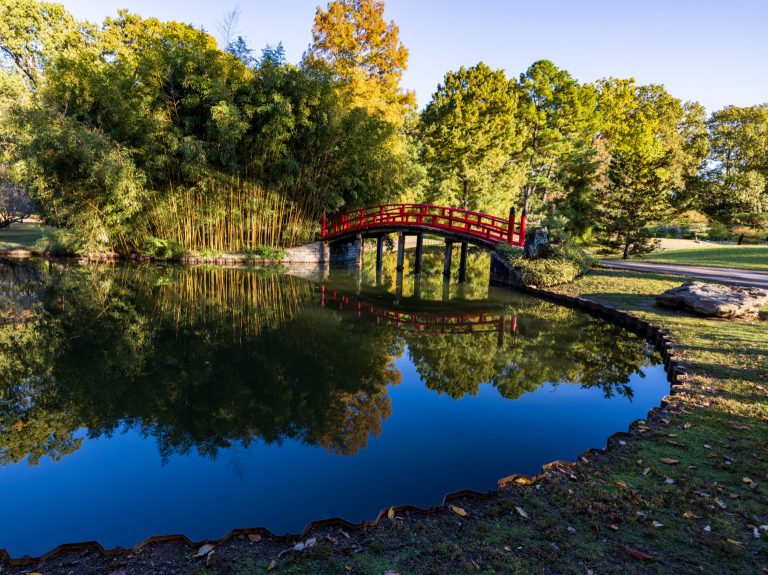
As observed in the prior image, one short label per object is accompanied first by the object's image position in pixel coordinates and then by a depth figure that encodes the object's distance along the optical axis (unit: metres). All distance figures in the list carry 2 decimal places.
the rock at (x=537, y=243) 15.59
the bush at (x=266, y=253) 21.53
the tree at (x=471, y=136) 27.81
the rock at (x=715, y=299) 10.30
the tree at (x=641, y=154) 19.69
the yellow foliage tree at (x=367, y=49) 25.83
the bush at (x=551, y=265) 15.02
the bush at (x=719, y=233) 31.25
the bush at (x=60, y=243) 19.73
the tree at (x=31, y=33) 24.03
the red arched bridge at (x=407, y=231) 17.05
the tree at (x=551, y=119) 29.53
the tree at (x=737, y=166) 32.53
